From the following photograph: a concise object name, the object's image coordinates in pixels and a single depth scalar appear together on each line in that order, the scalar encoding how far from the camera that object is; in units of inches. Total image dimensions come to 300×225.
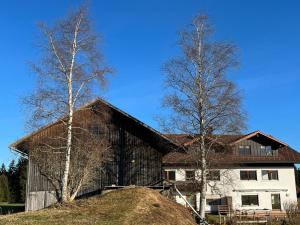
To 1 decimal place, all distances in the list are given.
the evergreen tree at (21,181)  3475.6
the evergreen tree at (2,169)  4413.1
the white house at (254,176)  2020.2
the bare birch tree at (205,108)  1167.6
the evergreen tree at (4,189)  3737.7
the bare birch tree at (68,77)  1043.9
